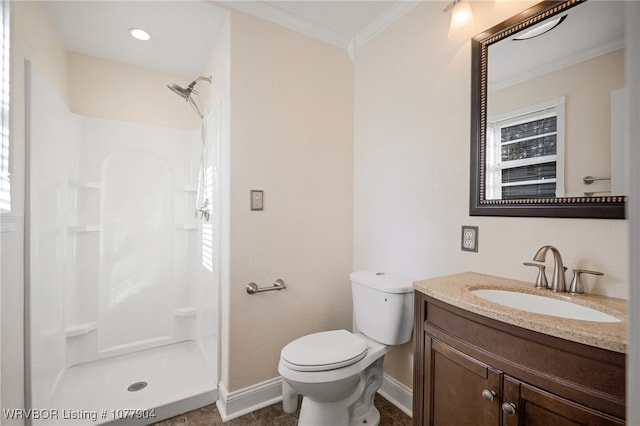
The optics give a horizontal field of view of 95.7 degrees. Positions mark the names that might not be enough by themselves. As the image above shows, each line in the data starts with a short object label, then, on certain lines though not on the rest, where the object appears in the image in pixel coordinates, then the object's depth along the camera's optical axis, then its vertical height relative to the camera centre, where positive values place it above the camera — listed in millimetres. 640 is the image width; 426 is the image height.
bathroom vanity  710 -437
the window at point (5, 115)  1208 +399
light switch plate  1807 +72
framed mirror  1043 +413
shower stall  1587 -428
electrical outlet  1437 -127
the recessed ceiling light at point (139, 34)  1975 +1228
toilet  1407 -742
